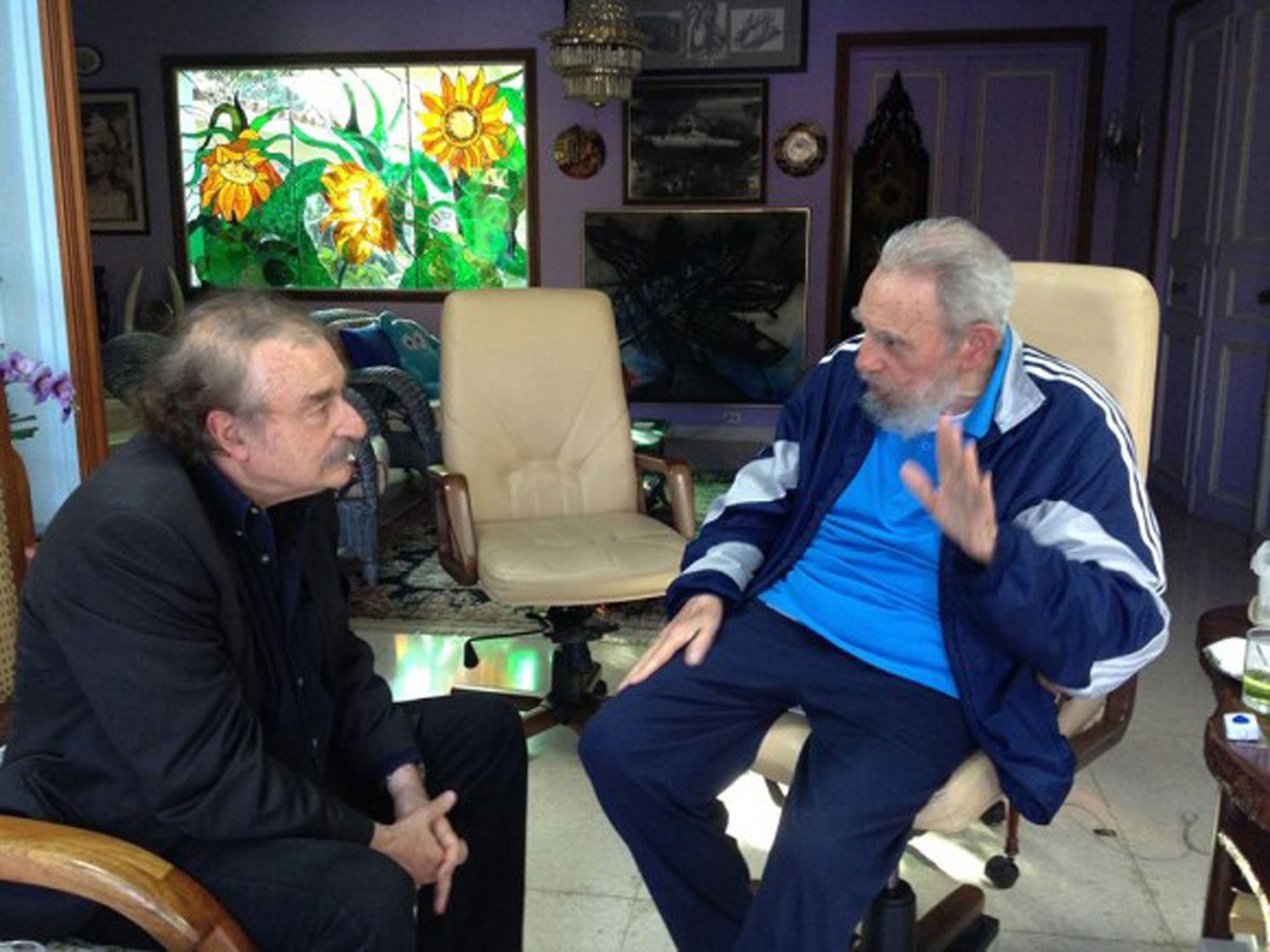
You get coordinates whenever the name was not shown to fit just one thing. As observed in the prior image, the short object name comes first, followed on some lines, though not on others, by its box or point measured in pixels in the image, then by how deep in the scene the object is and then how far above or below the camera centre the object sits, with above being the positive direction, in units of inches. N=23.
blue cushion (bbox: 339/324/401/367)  210.2 -23.4
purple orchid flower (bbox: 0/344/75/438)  76.8 -10.6
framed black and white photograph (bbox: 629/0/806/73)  247.1 +38.8
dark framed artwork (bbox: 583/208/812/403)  253.3 -17.0
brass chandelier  195.5 +28.7
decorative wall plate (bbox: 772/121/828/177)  249.6 +15.3
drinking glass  52.4 -20.4
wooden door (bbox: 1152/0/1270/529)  174.1 -7.2
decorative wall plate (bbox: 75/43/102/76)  269.1 +36.5
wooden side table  47.1 -23.0
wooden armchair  44.1 -25.0
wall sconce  226.7 +14.3
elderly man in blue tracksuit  55.7 -21.3
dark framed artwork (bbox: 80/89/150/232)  272.8 +13.4
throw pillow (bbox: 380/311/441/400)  227.0 -26.0
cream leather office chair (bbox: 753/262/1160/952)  65.4 -9.4
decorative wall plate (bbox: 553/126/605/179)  257.8 +15.0
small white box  49.8 -21.8
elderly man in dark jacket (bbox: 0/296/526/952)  47.8 -19.3
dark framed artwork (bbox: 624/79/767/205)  251.4 +16.9
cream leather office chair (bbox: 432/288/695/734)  104.4 -22.8
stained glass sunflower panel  261.4 +10.6
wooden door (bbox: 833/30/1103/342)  240.1 +20.3
